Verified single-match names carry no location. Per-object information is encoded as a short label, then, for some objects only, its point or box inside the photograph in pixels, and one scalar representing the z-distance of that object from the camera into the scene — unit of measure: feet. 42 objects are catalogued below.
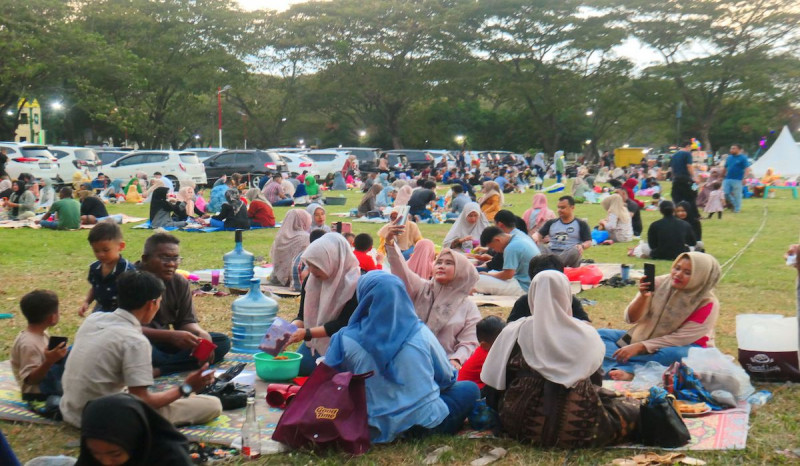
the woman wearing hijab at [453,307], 18.76
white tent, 91.40
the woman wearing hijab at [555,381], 13.66
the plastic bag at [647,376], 17.42
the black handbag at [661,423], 14.12
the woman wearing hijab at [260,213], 50.70
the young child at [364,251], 24.77
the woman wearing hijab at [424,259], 26.95
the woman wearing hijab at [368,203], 58.23
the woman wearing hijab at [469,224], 35.01
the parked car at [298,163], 95.04
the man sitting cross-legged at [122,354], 13.20
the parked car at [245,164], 87.66
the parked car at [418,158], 120.26
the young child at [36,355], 16.07
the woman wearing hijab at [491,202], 42.55
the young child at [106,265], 18.24
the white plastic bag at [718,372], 16.46
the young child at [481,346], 16.25
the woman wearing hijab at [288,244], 30.47
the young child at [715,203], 55.77
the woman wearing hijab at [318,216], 35.35
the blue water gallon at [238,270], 29.73
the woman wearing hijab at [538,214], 39.14
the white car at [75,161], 82.02
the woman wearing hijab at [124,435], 8.75
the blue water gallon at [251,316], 22.09
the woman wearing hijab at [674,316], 18.11
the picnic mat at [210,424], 14.87
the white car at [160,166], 80.48
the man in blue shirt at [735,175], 56.90
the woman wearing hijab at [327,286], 18.33
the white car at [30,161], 77.10
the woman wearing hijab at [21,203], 53.16
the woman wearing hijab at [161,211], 50.16
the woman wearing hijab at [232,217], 48.83
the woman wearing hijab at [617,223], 43.62
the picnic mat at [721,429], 14.33
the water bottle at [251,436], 13.80
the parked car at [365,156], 111.86
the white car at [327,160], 101.81
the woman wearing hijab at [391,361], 14.26
